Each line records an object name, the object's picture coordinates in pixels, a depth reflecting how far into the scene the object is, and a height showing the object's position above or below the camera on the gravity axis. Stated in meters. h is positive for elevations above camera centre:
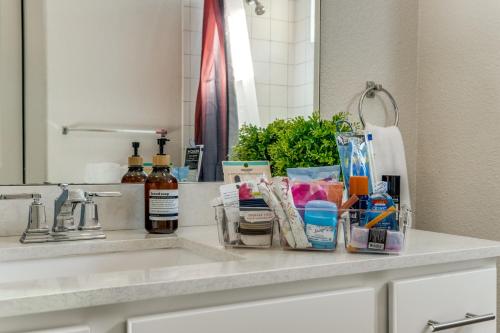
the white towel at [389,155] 1.61 +0.02
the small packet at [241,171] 1.27 -0.03
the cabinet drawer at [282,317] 0.74 -0.25
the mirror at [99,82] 1.17 +0.19
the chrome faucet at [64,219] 1.07 -0.13
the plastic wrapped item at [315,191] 1.04 -0.06
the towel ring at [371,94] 1.70 +0.22
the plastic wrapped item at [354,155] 1.15 +0.01
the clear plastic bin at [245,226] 1.02 -0.13
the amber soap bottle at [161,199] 1.16 -0.09
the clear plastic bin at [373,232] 0.96 -0.13
